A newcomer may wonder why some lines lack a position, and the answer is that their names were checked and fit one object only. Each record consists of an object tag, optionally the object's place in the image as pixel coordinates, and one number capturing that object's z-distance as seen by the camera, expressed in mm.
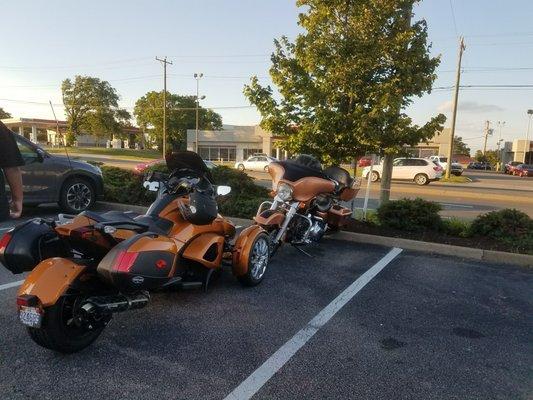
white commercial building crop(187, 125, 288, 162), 61719
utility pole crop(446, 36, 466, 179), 31109
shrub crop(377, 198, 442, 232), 8070
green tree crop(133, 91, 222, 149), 79312
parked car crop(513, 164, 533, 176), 51094
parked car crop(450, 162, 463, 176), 38438
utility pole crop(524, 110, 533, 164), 76562
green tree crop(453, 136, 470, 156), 120975
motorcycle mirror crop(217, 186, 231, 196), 4789
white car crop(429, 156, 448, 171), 37644
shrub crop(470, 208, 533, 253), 7145
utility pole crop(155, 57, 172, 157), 51581
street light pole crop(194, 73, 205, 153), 57469
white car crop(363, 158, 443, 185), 27844
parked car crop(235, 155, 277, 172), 41812
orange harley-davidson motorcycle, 6082
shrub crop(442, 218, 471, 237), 7846
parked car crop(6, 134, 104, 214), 8578
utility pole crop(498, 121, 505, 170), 80612
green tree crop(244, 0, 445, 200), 8234
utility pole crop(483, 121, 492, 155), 102250
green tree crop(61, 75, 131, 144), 83812
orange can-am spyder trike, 3254
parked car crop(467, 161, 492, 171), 75375
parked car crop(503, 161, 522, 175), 55912
